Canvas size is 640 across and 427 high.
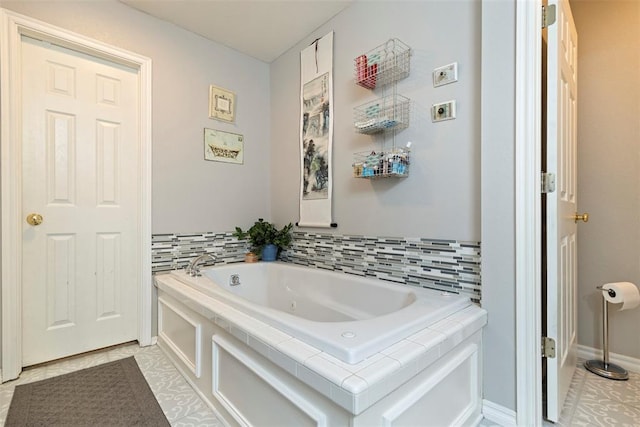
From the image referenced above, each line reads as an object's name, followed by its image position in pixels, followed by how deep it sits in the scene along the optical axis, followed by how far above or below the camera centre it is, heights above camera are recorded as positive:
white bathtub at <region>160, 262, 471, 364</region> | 0.96 -0.42
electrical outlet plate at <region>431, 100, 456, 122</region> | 1.53 +0.54
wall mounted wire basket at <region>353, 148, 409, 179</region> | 1.64 +0.28
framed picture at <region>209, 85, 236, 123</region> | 2.45 +0.92
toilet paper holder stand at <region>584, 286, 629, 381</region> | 1.63 -0.89
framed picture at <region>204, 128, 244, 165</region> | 2.43 +0.57
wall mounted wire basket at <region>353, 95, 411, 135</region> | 1.70 +0.58
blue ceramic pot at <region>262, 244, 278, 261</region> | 2.54 -0.34
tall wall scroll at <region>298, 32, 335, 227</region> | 2.22 +0.64
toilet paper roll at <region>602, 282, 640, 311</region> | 1.59 -0.44
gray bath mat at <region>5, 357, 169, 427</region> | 1.32 -0.92
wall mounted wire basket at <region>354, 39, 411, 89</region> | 1.73 +0.89
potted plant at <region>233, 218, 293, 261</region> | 2.52 -0.21
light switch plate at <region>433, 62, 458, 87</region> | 1.52 +0.73
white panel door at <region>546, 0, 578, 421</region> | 1.28 +0.00
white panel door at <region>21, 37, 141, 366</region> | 1.78 +0.07
